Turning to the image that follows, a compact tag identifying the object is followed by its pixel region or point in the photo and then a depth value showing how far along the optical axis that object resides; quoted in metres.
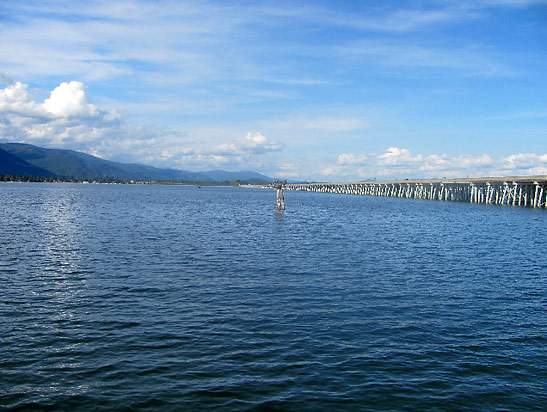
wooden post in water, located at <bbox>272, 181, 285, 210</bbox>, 86.28
